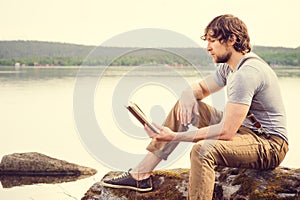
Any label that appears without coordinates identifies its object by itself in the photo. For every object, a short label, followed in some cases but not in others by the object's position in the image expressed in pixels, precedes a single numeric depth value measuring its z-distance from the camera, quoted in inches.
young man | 136.2
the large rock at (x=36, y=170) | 277.9
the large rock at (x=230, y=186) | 147.4
